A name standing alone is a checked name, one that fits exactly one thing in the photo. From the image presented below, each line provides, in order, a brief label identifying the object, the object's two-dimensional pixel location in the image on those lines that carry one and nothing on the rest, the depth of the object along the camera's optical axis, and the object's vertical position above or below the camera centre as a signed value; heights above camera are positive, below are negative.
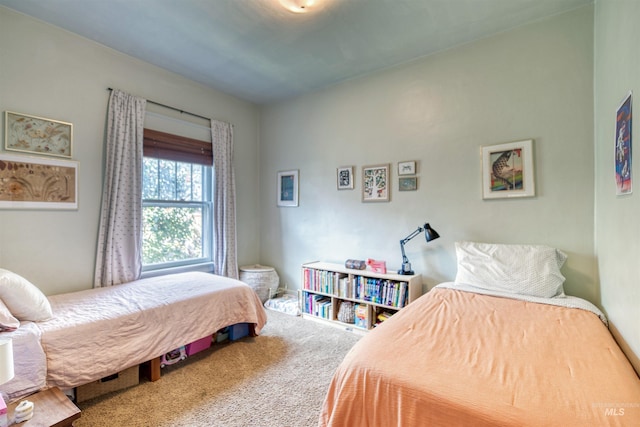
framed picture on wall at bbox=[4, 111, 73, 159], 2.22 +0.64
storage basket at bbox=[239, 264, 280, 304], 3.71 -0.89
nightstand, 1.21 -0.89
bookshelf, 2.72 -0.84
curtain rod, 3.05 +1.16
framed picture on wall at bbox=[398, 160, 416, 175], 2.93 +0.44
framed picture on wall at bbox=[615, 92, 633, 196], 1.40 +0.32
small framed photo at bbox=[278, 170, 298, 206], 3.83 +0.32
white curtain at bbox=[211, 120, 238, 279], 3.57 +0.12
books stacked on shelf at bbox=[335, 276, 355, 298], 2.97 -0.82
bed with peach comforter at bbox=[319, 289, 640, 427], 0.92 -0.64
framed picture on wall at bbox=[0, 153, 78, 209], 2.19 +0.25
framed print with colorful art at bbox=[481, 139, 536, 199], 2.39 +0.34
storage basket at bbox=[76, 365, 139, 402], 1.82 -1.14
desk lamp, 2.59 -0.25
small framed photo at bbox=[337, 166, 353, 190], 3.37 +0.40
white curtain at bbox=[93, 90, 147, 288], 2.66 +0.15
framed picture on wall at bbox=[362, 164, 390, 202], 3.11 +0.30
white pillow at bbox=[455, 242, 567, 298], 2.10 -0.46
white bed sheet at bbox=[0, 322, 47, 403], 1.41 -0.79
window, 3.07 +0.07
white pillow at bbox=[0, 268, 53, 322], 1.69 -0.52
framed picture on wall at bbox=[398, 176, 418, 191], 2.94 +0.28
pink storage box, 2.37 -1.13
